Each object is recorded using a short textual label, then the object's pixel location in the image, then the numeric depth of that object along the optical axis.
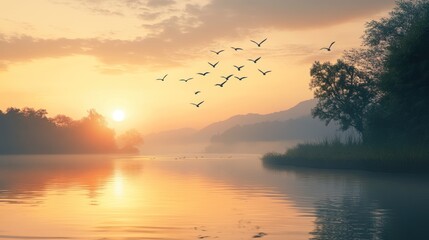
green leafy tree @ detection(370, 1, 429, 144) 59.31
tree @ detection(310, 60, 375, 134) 92.44
